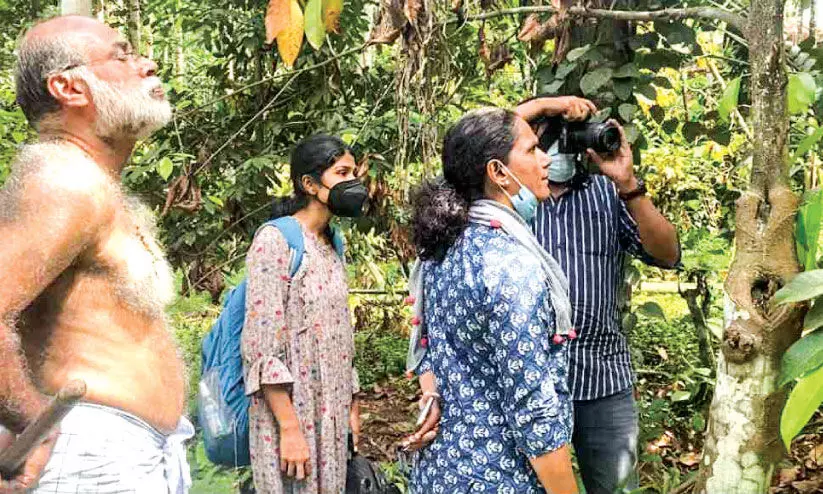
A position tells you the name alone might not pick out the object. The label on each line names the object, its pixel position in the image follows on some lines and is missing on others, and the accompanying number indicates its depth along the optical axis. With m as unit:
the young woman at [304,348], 2.30
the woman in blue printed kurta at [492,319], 1.50
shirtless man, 1.21
